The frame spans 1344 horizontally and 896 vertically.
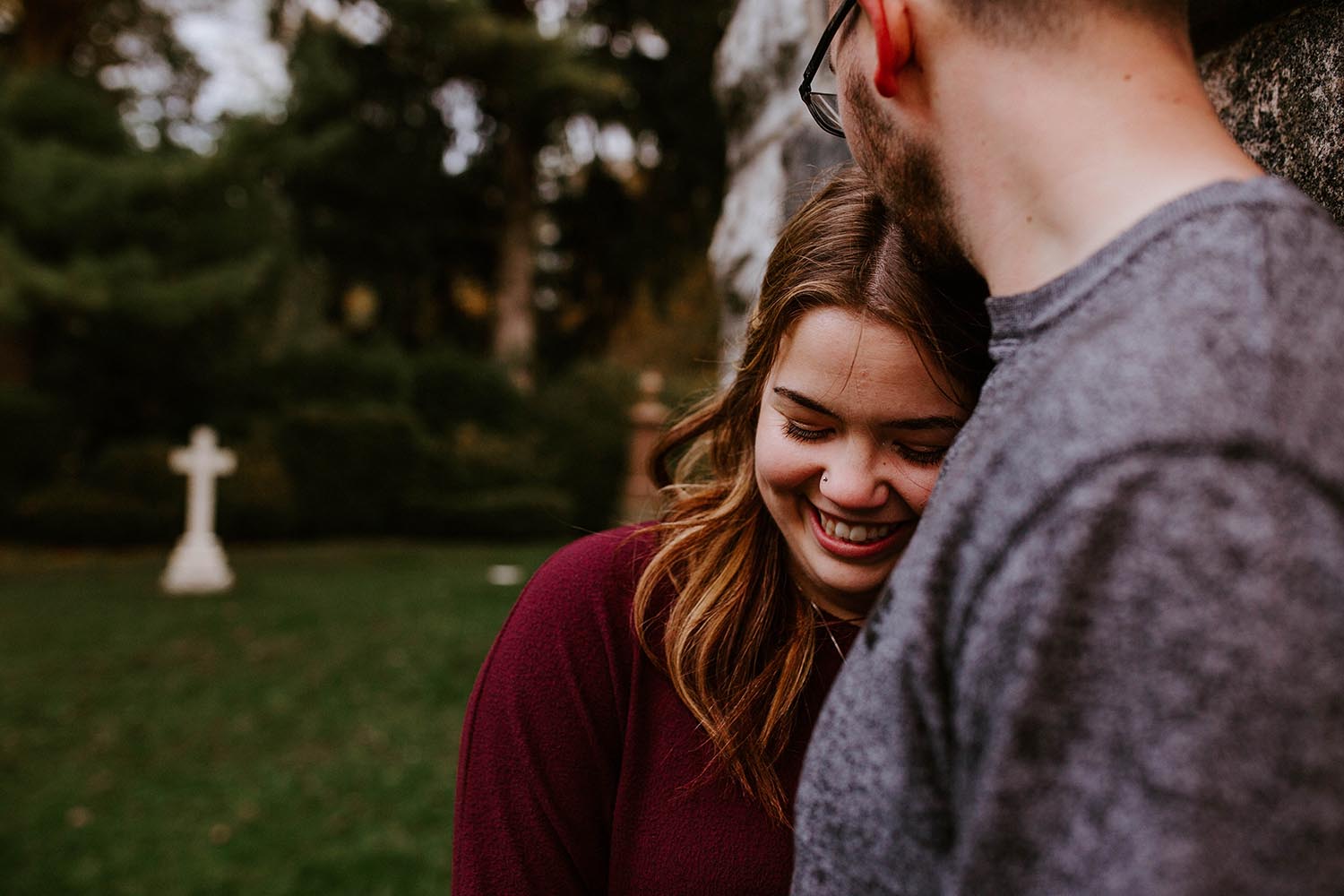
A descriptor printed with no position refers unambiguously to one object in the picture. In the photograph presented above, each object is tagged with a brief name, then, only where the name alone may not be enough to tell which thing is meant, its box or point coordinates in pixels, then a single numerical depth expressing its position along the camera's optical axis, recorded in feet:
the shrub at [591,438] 46.50
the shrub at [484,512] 44.19
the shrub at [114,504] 37.17
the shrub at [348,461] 41.93
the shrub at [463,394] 47.91
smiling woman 4.29
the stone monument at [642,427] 49.55
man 1.88
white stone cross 31.09
